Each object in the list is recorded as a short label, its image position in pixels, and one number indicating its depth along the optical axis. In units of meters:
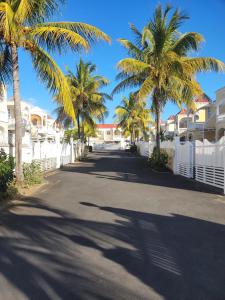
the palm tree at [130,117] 39.09
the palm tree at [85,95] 23.16
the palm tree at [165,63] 13.61
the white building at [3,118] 22.22
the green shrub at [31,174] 9.52
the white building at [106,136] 83.75
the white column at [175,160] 13.62
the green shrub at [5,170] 7.21
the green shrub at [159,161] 14.99
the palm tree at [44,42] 8.25
